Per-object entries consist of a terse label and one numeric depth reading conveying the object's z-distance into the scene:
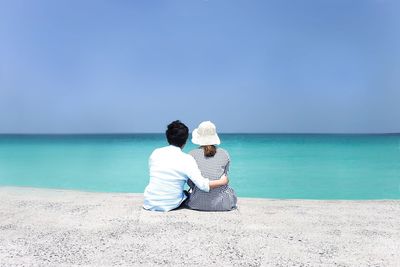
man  5.84
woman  5.98
